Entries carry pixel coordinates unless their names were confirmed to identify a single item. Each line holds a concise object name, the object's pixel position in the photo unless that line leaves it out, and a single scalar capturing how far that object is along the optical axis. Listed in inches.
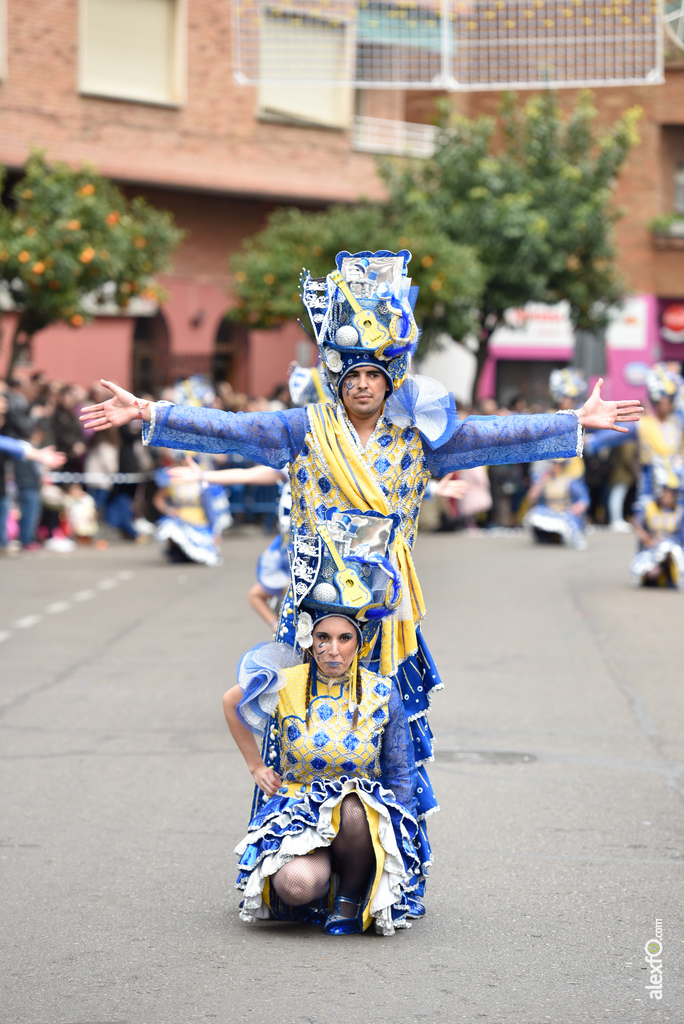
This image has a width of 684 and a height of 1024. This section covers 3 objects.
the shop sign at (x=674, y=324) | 1450.5
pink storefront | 1403.8
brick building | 1044.5
